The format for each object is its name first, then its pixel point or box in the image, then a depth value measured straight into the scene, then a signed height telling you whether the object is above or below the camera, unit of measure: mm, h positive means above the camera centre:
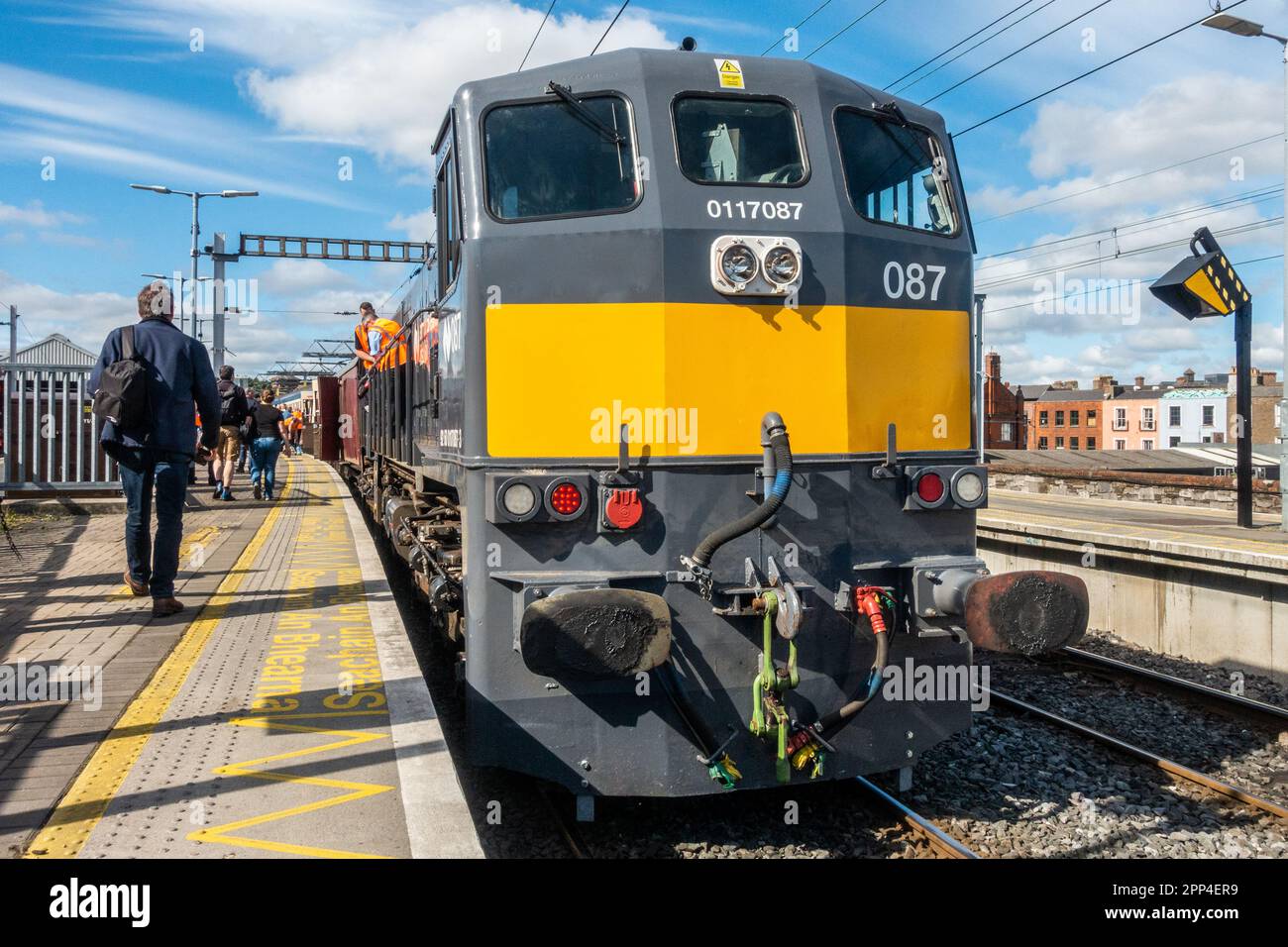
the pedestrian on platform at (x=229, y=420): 16016 +600
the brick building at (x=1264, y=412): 66700 +2810
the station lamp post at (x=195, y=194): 27828 +7219
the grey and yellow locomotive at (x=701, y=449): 4520 +35
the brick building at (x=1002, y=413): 65250 +2757
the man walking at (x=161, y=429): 6953 +194
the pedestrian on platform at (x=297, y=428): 43428 +1255
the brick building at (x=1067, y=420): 78688 +2678
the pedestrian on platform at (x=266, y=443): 17453 +249
